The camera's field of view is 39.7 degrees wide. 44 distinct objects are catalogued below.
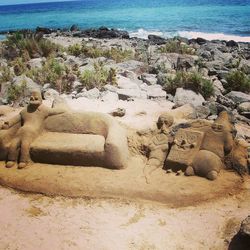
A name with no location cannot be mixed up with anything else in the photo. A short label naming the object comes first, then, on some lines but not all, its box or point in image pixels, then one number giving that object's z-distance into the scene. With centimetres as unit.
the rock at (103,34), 2319
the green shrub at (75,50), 1356
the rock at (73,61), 1156
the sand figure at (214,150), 506
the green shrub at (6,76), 997
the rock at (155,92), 850
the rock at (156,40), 1996
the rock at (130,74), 1001
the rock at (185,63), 1160
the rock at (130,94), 827
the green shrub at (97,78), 902
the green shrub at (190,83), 884
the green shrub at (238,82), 934
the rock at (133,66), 1091
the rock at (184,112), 704
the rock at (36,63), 1108
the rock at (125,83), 902
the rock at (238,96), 842
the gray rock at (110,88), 865
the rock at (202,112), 723
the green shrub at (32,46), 1334
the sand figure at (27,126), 555
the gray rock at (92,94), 825
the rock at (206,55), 1390
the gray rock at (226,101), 812
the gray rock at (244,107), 791
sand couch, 531
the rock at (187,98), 803
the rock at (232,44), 1931
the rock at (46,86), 910
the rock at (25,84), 856
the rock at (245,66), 1125
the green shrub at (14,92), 836
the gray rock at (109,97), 810
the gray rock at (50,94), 830
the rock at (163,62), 1094
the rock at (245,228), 377
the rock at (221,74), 1046
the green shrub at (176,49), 1441
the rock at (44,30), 2664
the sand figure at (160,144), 540
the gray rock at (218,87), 941
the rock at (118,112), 707
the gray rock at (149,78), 972
